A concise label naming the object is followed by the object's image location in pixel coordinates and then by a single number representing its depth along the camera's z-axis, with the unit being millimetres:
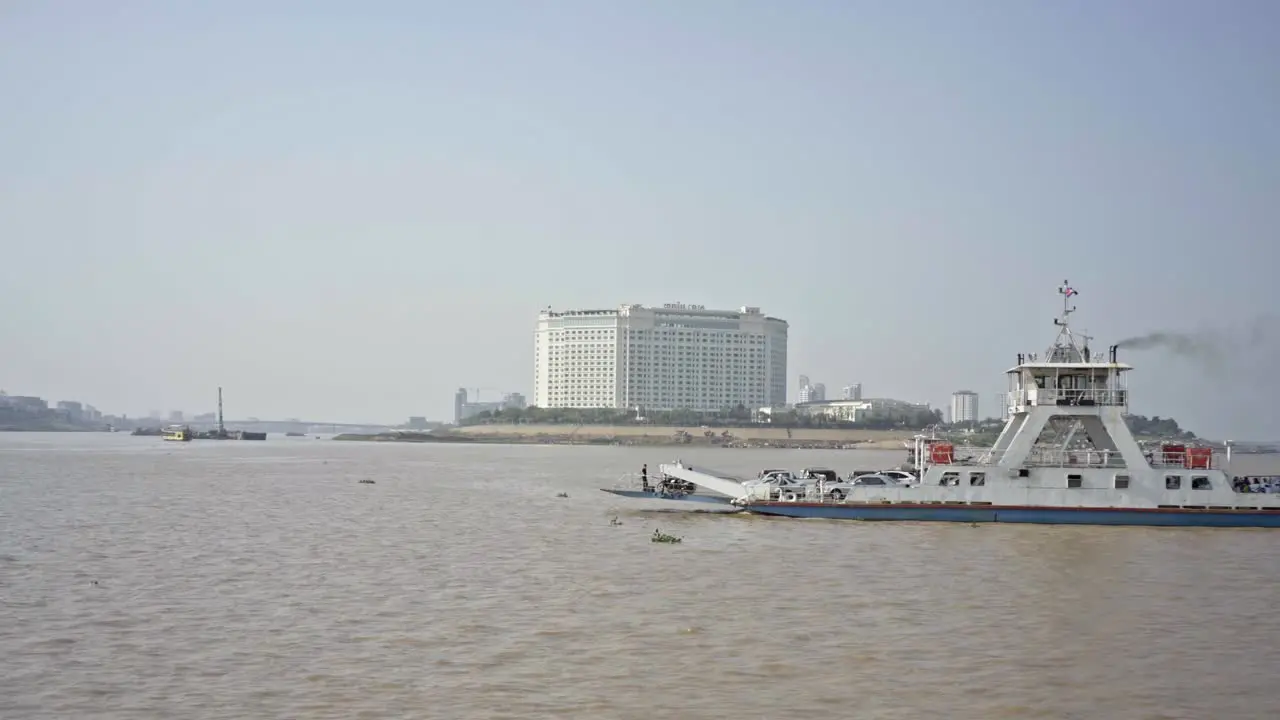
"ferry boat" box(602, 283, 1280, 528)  45688
